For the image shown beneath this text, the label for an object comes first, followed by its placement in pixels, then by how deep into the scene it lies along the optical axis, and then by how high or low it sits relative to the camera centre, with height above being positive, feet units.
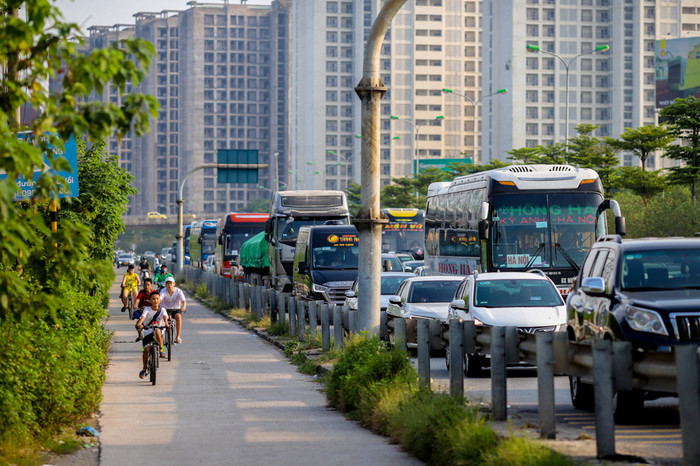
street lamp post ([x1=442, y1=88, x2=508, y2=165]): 564.18 +46.93
